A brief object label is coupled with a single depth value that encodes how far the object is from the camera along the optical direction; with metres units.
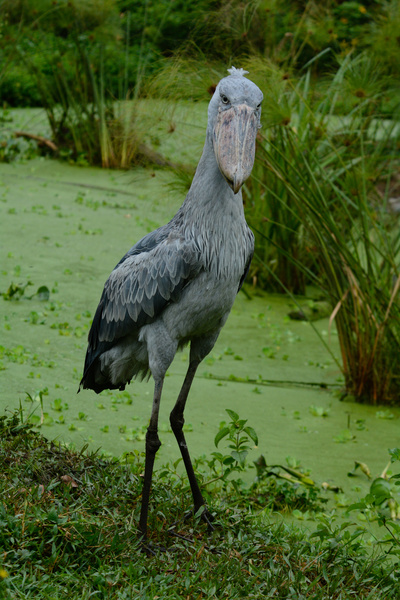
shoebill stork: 5.02
